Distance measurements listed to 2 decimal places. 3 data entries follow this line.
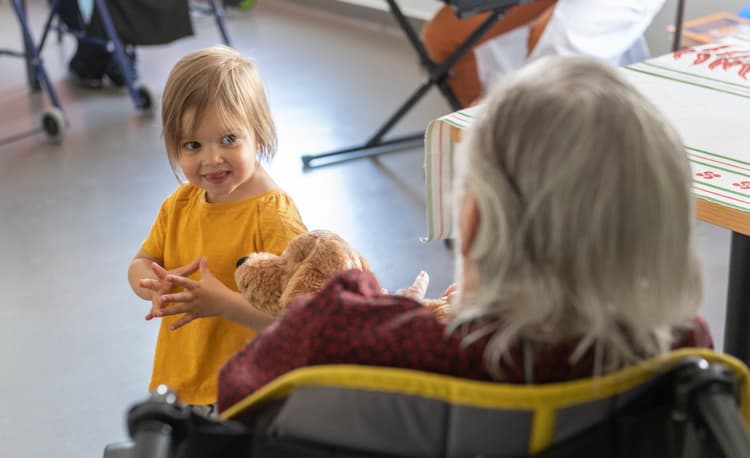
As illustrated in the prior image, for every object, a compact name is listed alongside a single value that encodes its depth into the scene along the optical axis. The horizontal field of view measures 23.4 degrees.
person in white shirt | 3.59
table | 2.22
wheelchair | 1.70
